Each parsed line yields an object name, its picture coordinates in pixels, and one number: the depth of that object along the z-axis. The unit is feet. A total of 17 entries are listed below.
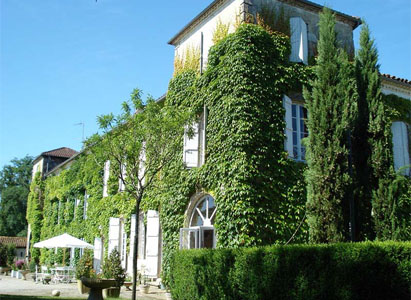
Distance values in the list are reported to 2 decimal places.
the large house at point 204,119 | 45.34
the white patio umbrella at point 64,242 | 62.54
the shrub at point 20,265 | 95.73
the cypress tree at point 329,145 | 31.81
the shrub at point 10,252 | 126.93
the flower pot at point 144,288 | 47.50
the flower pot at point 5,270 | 101.65
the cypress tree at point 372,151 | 31.73
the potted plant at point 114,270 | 49.49
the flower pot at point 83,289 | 48.44
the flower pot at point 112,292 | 44.88
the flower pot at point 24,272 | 76.04
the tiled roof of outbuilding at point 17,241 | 152.25
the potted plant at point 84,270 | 48.64
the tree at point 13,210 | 173.99
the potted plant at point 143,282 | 47.57
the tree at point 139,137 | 40.70
